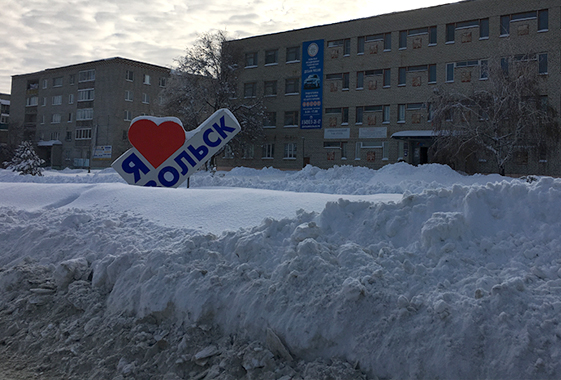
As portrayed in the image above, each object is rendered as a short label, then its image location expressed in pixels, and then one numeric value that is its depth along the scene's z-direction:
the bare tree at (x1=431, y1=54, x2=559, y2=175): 26.94
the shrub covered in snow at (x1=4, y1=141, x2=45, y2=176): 29.28
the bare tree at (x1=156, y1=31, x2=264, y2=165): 37.97
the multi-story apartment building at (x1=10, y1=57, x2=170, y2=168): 55.94
